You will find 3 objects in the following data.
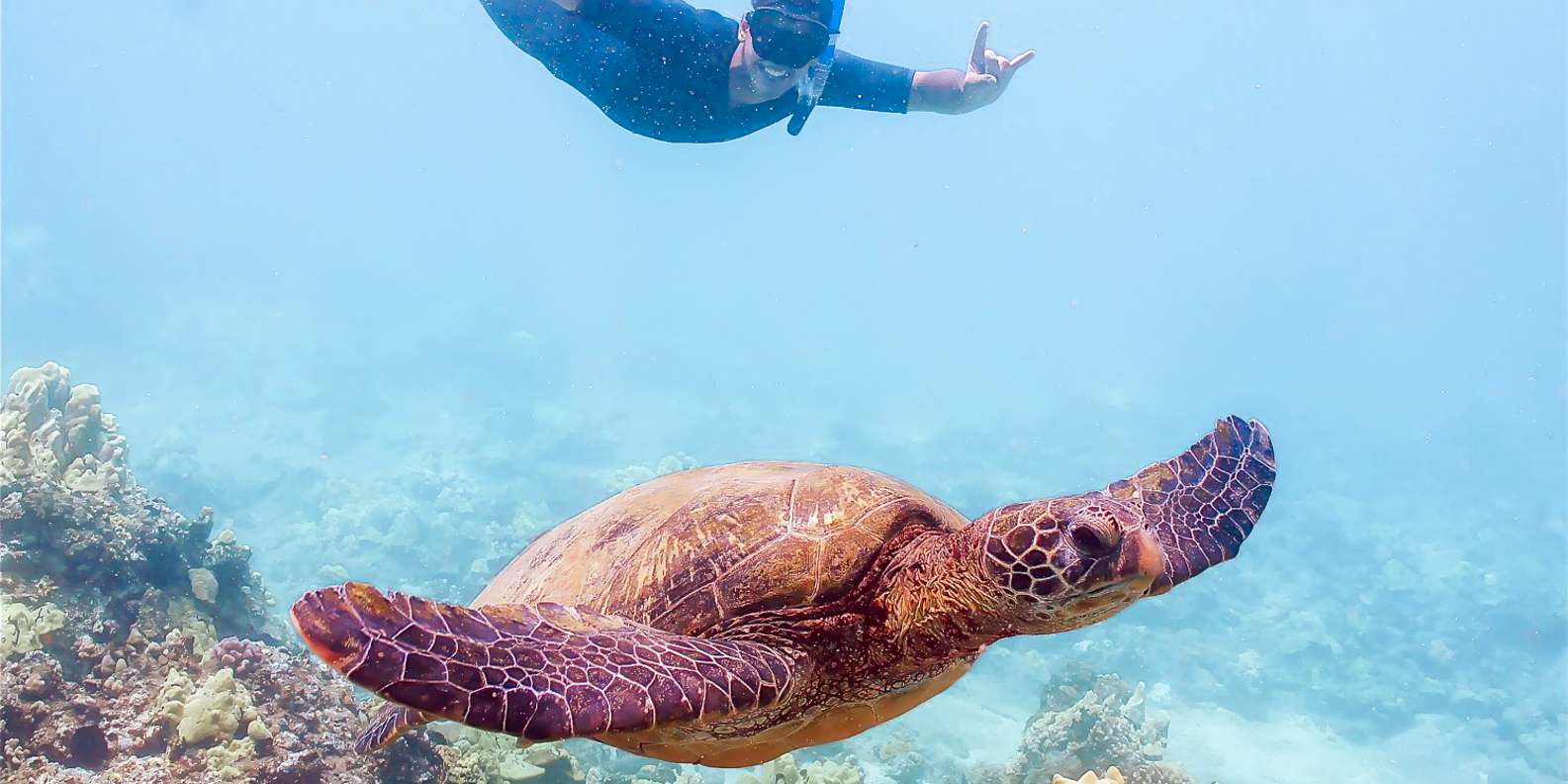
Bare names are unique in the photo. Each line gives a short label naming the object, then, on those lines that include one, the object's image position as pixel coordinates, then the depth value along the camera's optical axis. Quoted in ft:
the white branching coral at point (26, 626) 15.07
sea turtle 6.02
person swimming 18.45
